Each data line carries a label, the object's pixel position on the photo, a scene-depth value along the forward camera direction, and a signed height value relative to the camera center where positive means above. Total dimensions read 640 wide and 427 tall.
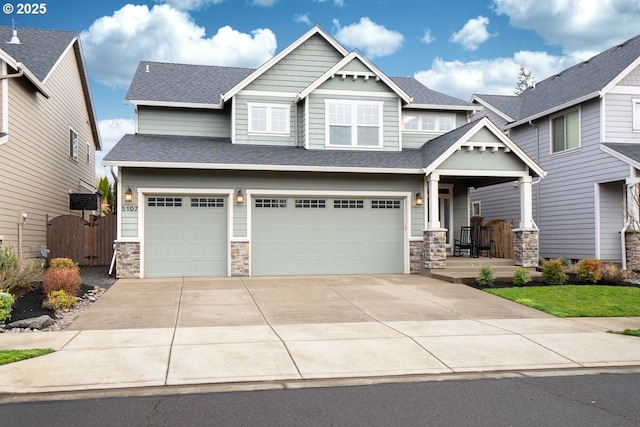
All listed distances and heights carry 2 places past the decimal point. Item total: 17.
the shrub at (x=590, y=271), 15.30 -1.20
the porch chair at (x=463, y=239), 19.66 -0.41
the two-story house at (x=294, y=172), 16.12 +1.67
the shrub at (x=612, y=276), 15.35 -1.33
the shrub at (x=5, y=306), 9.52 -1.34
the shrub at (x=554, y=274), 14.95 -1.24
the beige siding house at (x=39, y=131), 15.28 +3.18
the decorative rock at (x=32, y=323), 9.51 -1.63
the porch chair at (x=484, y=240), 18.75 -0.45
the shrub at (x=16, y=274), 11.82 -1.01
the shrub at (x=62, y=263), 15.14 -0.95
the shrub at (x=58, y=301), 10.82 -1.43
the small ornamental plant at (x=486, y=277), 14.63 -1.29
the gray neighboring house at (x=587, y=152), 18.83 +2.69
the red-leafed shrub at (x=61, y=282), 11.89 -1.15
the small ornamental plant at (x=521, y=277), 14.72 -1.31
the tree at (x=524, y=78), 53.50 +14.28
